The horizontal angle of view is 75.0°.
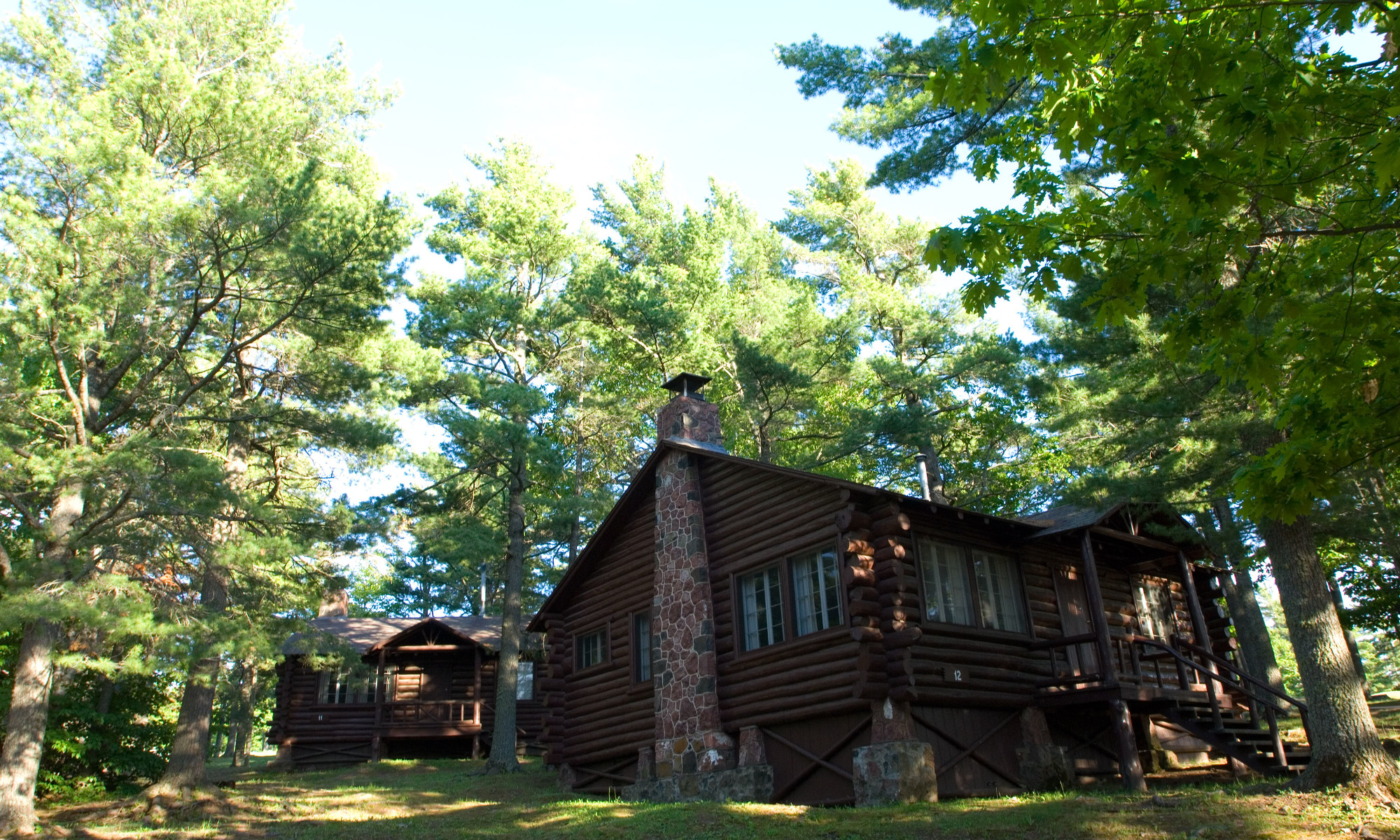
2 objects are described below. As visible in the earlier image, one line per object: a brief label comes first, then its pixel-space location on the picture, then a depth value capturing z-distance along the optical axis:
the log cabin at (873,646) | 13.30
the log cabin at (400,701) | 29.50
